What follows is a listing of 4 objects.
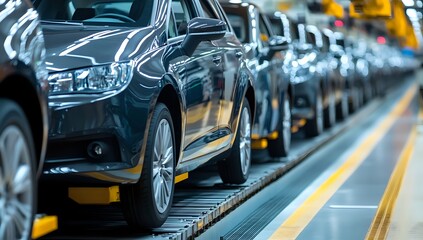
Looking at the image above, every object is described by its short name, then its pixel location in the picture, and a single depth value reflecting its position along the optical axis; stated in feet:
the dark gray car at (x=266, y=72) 35.99
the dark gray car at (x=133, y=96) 20.63
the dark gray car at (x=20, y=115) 15.48
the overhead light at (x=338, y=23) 90.36
